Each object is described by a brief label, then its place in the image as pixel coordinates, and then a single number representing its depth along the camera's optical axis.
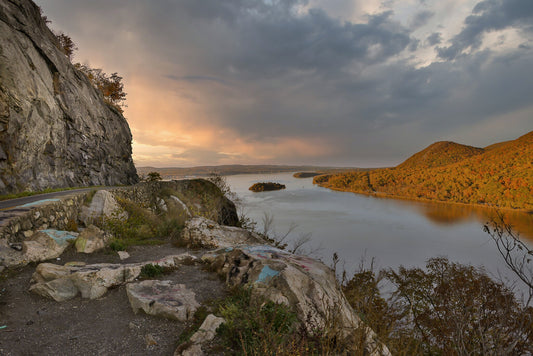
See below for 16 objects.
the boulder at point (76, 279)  4.43
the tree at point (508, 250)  4.57
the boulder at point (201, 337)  3.11
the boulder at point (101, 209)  8.63
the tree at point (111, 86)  28.89
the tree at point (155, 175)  23.05
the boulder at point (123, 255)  6.94
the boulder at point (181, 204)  13.77
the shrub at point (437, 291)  13.31
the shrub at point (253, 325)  3.14
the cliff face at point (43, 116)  11.61
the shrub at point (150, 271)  5.53
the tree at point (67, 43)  25.06
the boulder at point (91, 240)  6.72
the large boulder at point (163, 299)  4.04
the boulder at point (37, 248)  5.17
